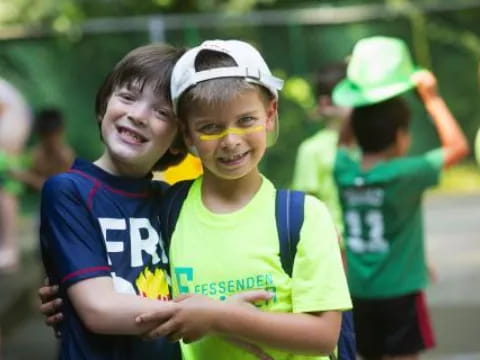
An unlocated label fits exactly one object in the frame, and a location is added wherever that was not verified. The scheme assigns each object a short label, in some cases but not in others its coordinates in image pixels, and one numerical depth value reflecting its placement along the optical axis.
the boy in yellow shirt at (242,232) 4.57
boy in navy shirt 4.74
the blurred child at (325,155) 10.40
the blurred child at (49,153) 15.66
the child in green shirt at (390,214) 9.05
